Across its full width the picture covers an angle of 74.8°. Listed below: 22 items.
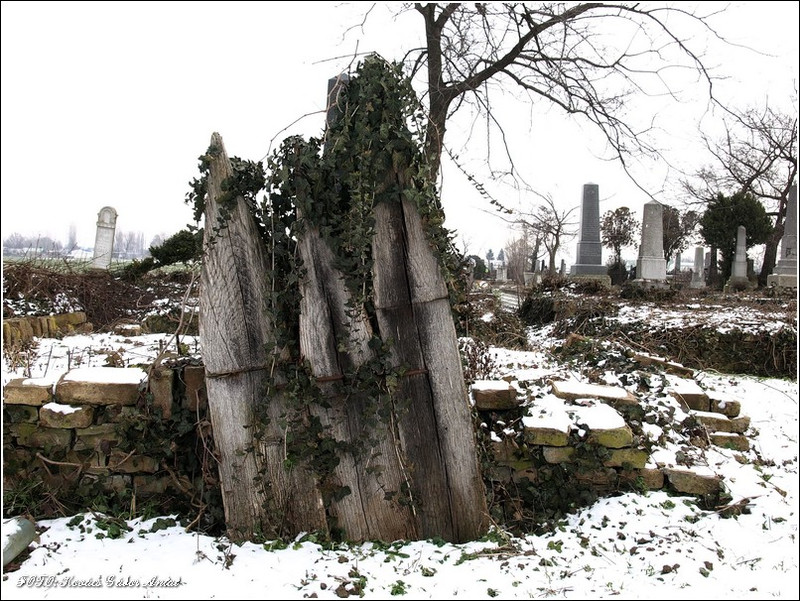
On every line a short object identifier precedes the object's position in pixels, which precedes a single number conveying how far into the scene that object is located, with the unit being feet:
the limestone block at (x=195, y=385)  9.98
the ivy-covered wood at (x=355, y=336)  8.72
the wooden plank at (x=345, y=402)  8.89
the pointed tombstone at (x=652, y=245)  49.55
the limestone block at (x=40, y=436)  10.21
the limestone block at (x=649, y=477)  10.66
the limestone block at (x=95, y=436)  10.18
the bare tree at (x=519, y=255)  89.04
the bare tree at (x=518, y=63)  28.04
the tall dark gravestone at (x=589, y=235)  57.00
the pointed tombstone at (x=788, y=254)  53.61
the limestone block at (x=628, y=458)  10.55
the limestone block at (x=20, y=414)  10.21
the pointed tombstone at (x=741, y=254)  66.08
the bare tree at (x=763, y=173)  64.23
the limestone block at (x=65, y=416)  10.04
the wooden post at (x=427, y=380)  8.97
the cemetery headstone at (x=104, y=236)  44.86
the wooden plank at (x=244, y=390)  9.00
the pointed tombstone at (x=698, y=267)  76.48
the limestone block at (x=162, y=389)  9.99
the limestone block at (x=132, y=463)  10.09
